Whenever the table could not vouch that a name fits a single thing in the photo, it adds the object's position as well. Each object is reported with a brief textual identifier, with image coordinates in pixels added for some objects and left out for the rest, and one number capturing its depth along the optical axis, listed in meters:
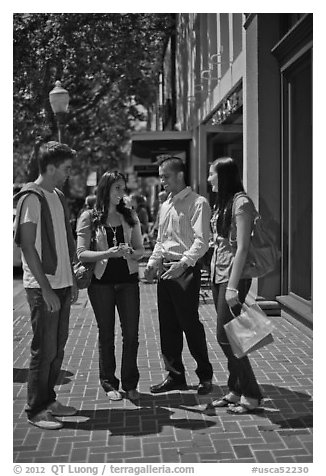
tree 9.05
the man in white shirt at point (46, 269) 4.20
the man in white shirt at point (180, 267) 4.96
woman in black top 4.98
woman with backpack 4.35
